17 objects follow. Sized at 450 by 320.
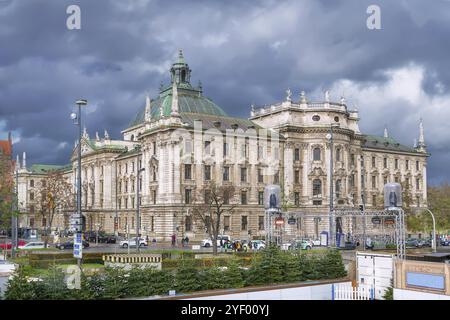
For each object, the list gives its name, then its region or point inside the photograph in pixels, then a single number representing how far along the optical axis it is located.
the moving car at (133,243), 72.31
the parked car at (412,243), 72.46
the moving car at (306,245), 62.59
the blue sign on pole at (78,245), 23.25
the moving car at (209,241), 73.44
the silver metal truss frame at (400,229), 29.78
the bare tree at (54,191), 75.44
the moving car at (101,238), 83.12
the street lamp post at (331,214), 41.88
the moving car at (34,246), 62.44
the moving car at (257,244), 64.06
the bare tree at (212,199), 77.06
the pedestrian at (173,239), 75.04
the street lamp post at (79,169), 25.47
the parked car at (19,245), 61.16
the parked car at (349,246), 61.56
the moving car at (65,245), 67.33
